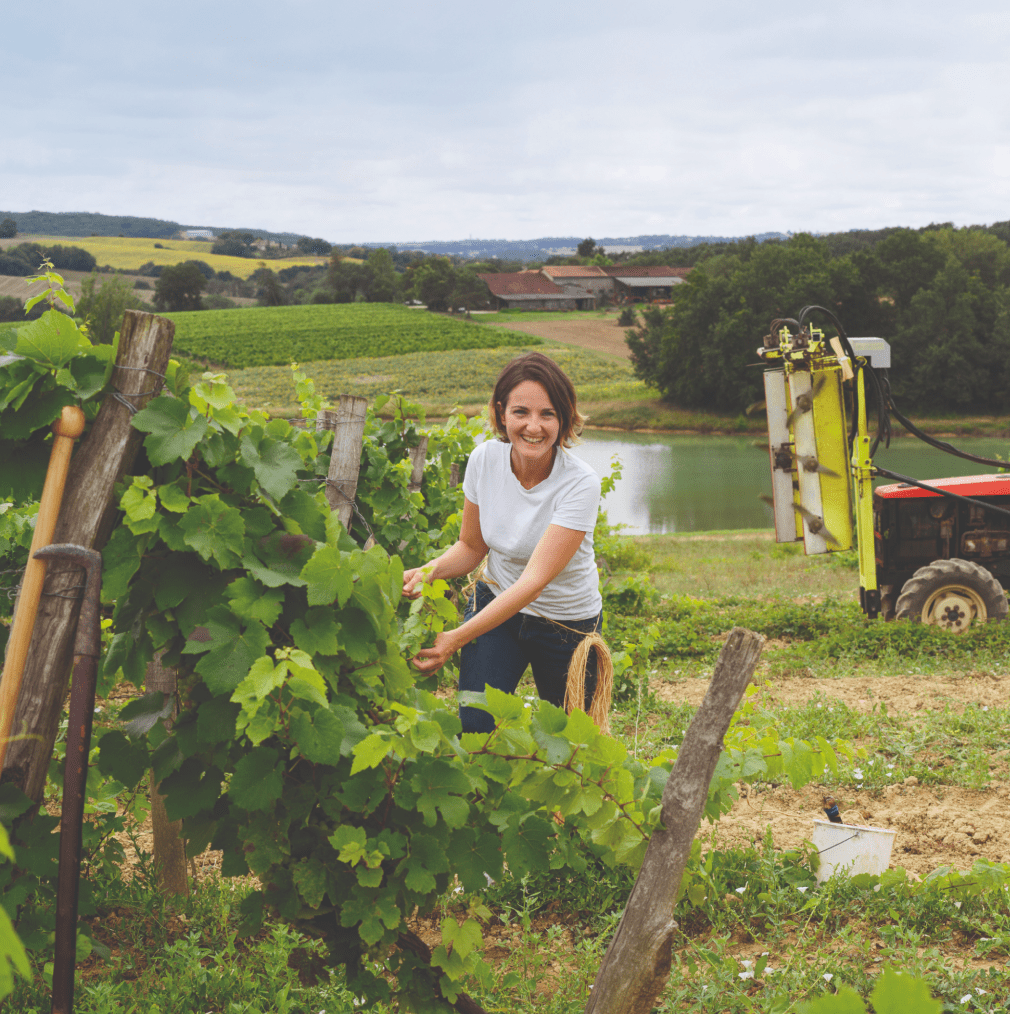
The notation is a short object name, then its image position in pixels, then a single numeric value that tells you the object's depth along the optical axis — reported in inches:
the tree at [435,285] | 3334.2
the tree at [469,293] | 3319.4
